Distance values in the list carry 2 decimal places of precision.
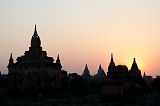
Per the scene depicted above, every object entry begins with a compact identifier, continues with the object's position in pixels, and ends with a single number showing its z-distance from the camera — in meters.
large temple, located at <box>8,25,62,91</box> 59.31
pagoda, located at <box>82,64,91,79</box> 95.60
